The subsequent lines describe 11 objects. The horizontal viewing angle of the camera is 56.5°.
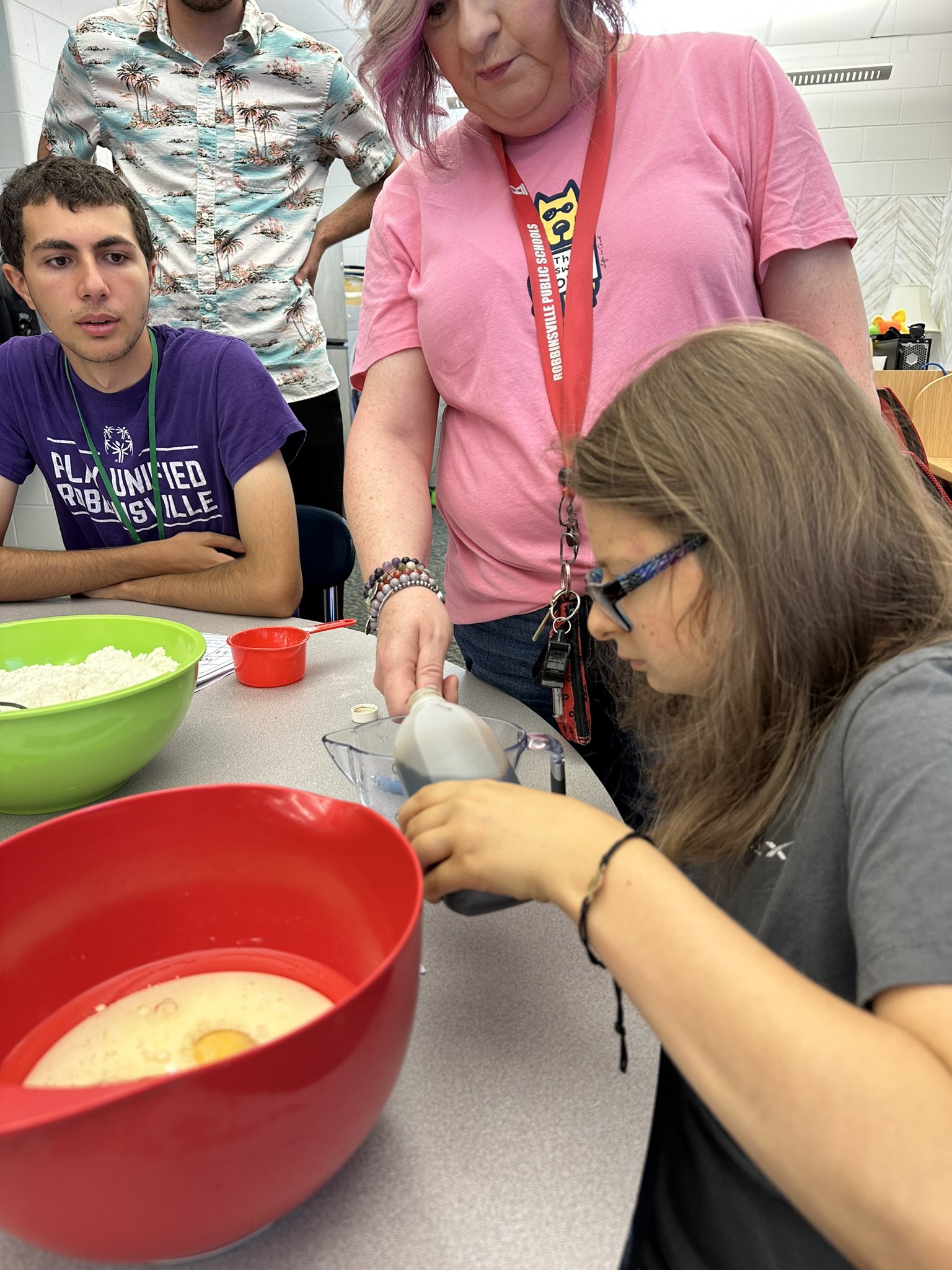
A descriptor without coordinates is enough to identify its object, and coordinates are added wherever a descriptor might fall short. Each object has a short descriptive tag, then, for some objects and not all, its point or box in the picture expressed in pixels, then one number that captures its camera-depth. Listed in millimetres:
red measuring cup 1110
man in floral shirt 2057
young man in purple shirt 1601
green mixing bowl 764
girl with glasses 422
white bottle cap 975
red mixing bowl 340
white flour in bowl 922
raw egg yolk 492
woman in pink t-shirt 917
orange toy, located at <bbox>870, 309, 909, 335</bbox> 4859
